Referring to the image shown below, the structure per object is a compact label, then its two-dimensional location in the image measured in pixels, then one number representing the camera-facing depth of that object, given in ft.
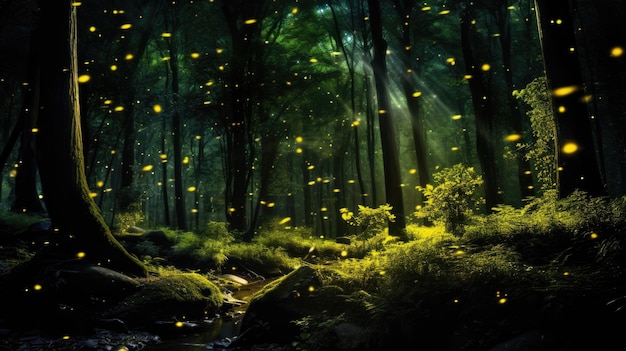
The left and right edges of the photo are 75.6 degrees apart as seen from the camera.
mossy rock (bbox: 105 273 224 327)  22.24
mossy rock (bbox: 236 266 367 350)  17.28
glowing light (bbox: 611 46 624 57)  56.77
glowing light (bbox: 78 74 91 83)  48.67
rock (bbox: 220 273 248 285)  39.32
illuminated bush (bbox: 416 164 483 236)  33.78
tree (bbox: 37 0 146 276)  26.45
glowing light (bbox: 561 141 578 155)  27.91
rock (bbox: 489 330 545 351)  12.58
